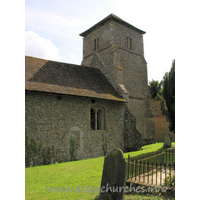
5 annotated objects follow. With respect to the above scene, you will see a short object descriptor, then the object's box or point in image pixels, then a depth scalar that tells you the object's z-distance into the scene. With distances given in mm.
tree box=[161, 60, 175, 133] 13695
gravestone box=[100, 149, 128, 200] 4676
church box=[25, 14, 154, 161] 11500
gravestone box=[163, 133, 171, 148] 15352
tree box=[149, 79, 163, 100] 40797
